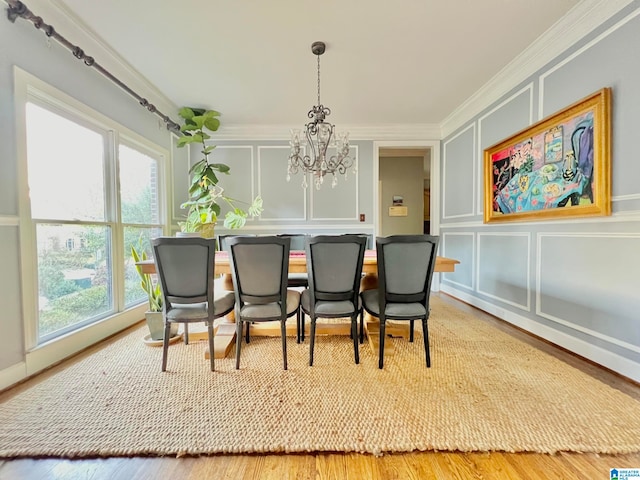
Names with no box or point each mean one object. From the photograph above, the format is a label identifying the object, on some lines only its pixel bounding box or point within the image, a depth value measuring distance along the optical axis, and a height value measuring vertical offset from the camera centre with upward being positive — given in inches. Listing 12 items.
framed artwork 69.7 +21.0
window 75.1 +7.4
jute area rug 46.4 -36.4
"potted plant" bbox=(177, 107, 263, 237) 121.3 +29.8
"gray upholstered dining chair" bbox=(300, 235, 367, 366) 69.5 -11.7
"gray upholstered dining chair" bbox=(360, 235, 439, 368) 68.6 -11.8
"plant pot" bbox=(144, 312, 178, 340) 86.4 -29.6
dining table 77.2 -32.0
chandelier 95.4 +31.7
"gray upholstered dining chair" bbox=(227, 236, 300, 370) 68.2 -11.9
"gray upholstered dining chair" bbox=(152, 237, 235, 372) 66.8 -11.7
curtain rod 63.1 +54.0
